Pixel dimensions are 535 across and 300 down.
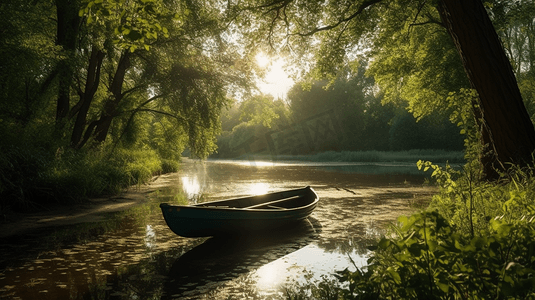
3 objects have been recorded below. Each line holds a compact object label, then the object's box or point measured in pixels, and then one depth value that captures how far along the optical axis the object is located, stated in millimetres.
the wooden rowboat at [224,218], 7000
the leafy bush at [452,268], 2426
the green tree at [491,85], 6391
